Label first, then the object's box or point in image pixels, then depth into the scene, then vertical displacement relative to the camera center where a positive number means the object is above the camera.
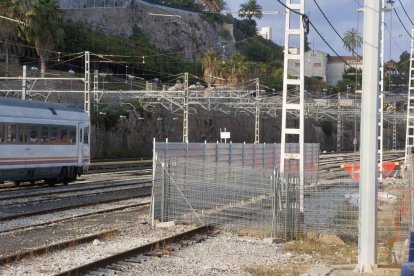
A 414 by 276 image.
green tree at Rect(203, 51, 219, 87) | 96.69 +9.58
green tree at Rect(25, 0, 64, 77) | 70.31 +10.56
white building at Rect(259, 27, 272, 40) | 195.19 +27.60
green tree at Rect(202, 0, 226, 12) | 172.88 +31.07
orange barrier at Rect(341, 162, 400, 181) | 21.31 -0.95
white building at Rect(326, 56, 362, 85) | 158.88 +15.04
